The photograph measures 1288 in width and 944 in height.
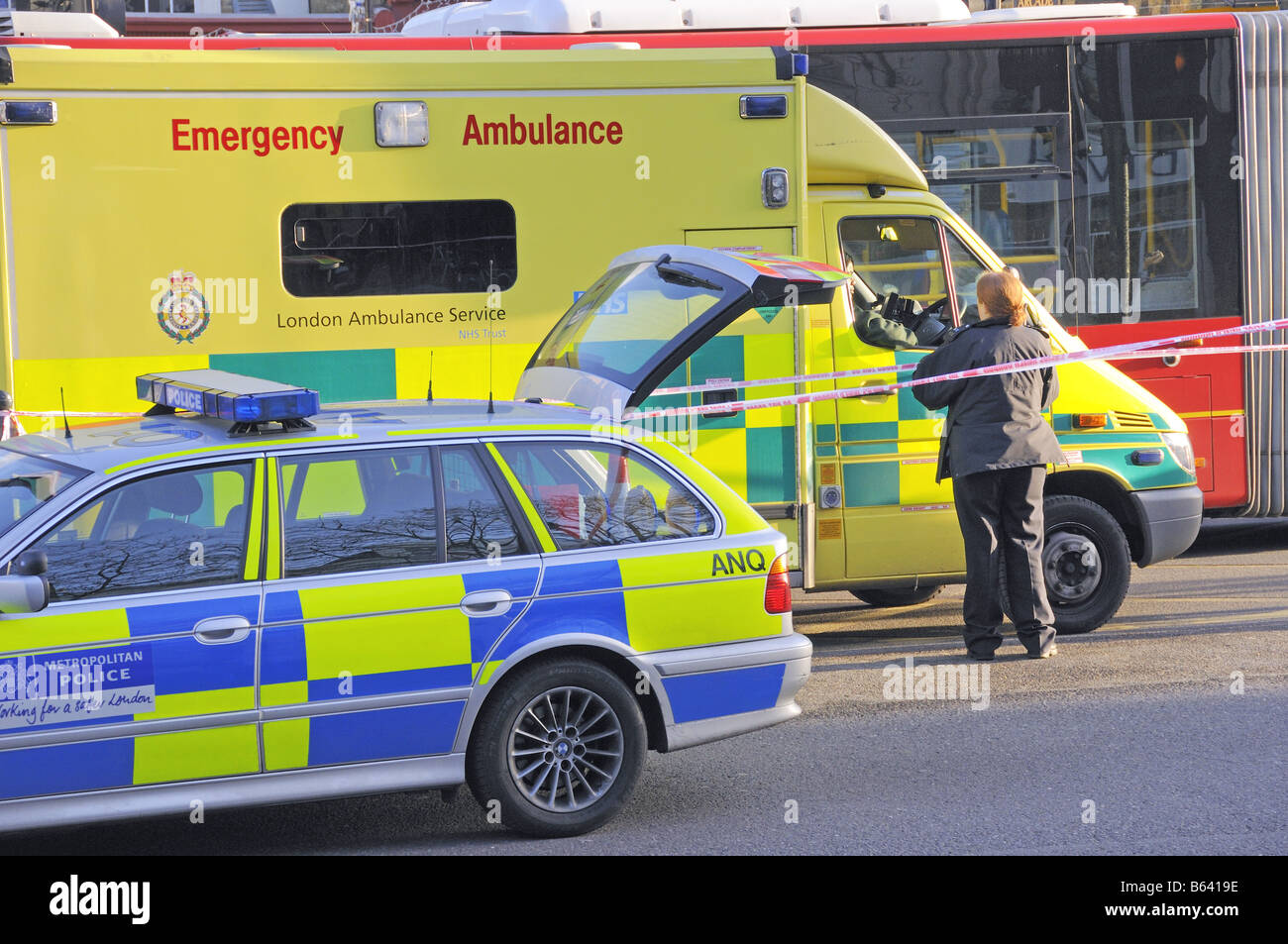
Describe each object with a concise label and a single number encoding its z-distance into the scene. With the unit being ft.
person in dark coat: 50.85
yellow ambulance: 48.47
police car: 31.60
